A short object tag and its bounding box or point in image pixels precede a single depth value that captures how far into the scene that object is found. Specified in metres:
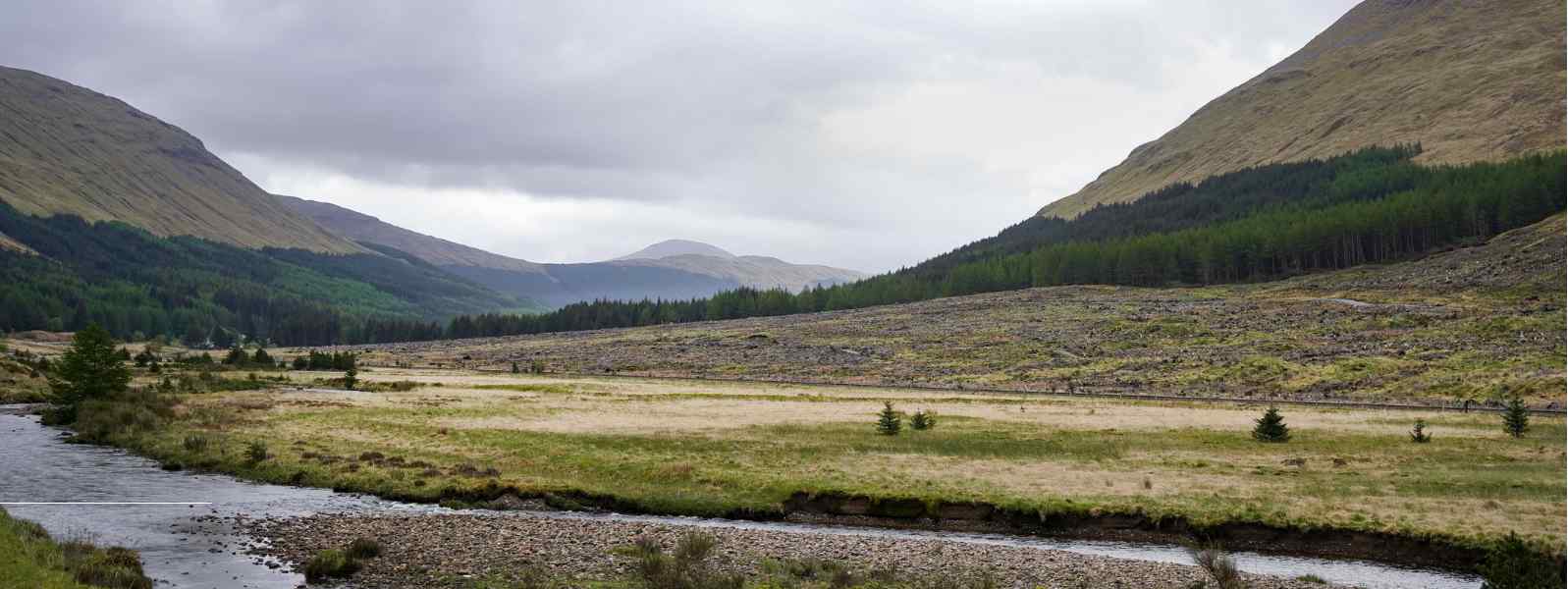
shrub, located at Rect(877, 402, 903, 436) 57.78
